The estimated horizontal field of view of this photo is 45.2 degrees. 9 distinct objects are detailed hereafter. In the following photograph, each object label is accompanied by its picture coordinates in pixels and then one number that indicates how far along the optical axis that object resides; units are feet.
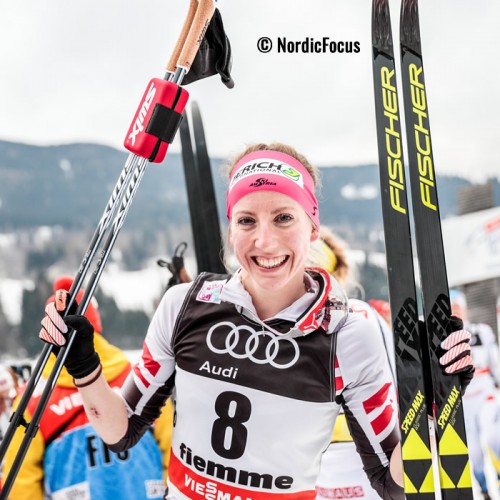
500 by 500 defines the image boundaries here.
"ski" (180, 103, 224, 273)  7.15
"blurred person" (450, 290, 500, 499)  12.20
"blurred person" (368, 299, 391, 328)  8.14
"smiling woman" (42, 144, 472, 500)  3.92
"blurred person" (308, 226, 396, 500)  6.47
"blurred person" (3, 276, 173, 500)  5.53
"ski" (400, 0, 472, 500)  4.25
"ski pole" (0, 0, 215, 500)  4.27
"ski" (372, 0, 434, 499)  4.14
